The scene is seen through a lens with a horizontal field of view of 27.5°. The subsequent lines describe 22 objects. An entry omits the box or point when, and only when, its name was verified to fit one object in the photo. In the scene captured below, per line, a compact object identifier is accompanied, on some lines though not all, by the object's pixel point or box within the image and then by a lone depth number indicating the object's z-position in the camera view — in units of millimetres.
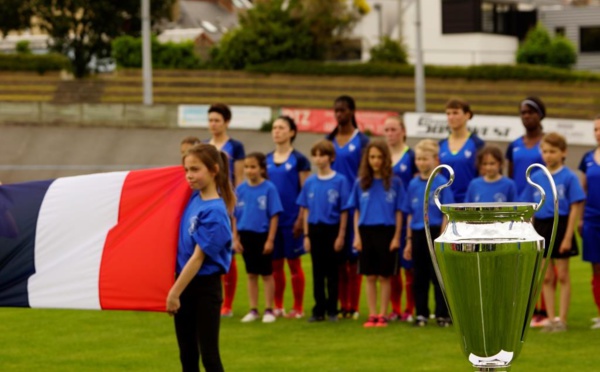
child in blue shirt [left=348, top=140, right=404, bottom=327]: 11148
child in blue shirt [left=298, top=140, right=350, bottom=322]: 11523
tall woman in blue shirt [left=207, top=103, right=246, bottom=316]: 11594
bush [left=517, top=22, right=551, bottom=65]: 48656
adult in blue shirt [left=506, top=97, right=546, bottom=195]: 10828
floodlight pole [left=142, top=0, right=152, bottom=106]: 40375
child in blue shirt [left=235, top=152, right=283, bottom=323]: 11609
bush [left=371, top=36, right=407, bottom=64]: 45625
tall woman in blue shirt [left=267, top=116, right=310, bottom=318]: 11898
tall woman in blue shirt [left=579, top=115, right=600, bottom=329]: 10703
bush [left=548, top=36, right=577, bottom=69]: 47906
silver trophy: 4969
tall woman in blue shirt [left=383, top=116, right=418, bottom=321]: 11406
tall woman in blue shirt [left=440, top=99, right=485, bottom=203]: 11070
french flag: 7586
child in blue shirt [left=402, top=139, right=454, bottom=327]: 10930
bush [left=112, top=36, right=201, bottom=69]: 45156
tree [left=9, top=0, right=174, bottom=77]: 47625
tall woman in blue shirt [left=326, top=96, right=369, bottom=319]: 11883
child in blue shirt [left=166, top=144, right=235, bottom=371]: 6969
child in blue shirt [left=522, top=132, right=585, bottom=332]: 10422
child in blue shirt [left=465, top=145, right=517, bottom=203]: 10633
